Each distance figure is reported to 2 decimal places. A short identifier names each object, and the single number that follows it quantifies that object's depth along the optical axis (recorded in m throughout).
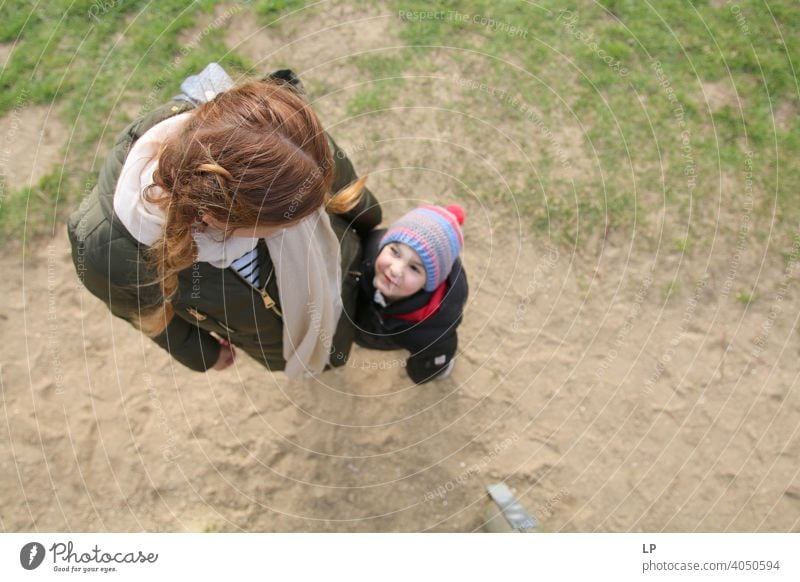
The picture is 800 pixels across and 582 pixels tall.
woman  1.42
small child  2.04
